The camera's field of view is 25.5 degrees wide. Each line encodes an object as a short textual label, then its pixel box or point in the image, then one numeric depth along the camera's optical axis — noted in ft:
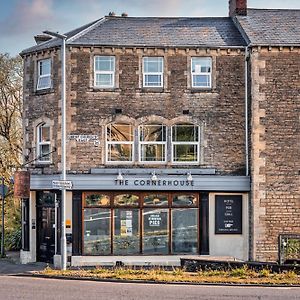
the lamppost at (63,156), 75.15
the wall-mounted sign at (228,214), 84.69
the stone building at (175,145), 83.35
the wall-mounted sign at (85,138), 83.71
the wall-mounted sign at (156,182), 82.84
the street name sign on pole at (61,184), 74.49
